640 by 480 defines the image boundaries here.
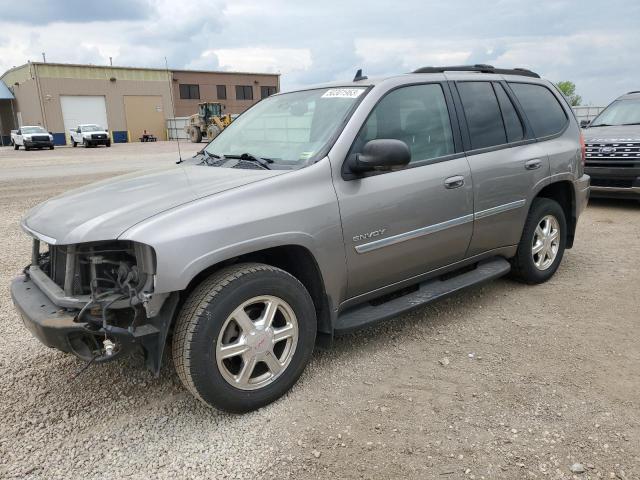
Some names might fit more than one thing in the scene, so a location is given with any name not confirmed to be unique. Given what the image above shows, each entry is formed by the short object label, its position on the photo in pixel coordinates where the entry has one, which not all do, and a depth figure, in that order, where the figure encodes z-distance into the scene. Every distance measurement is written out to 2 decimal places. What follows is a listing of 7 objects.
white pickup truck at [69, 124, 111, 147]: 35.81
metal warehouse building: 47.91
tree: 81.25
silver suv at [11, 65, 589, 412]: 2.55
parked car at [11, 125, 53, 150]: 33.75
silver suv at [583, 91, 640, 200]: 7.70
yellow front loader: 38.47
